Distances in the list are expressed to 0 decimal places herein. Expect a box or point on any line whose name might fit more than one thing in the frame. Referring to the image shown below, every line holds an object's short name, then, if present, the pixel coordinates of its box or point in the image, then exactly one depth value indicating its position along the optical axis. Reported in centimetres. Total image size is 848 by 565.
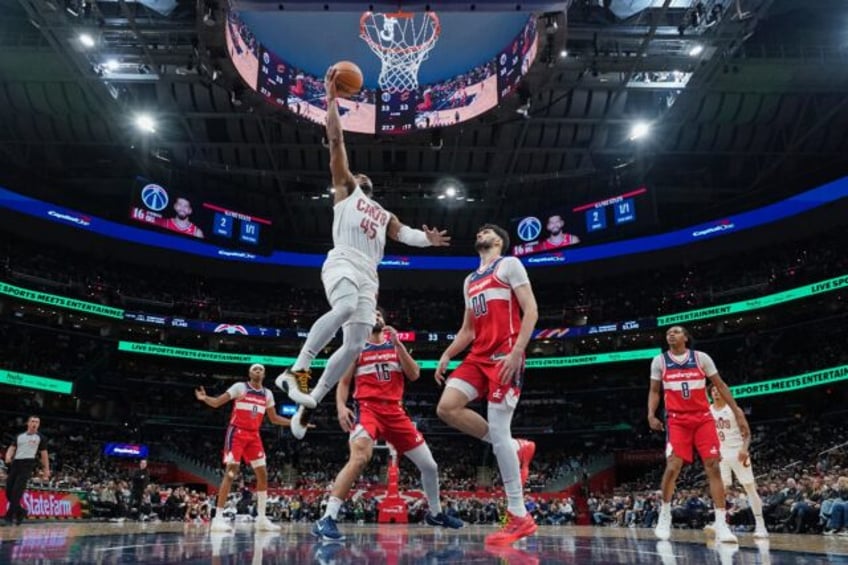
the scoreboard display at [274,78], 1862
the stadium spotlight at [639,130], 2357
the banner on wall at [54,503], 1434
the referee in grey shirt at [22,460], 1091
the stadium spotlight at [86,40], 1770
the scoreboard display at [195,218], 2666
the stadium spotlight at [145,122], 2279
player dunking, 496
